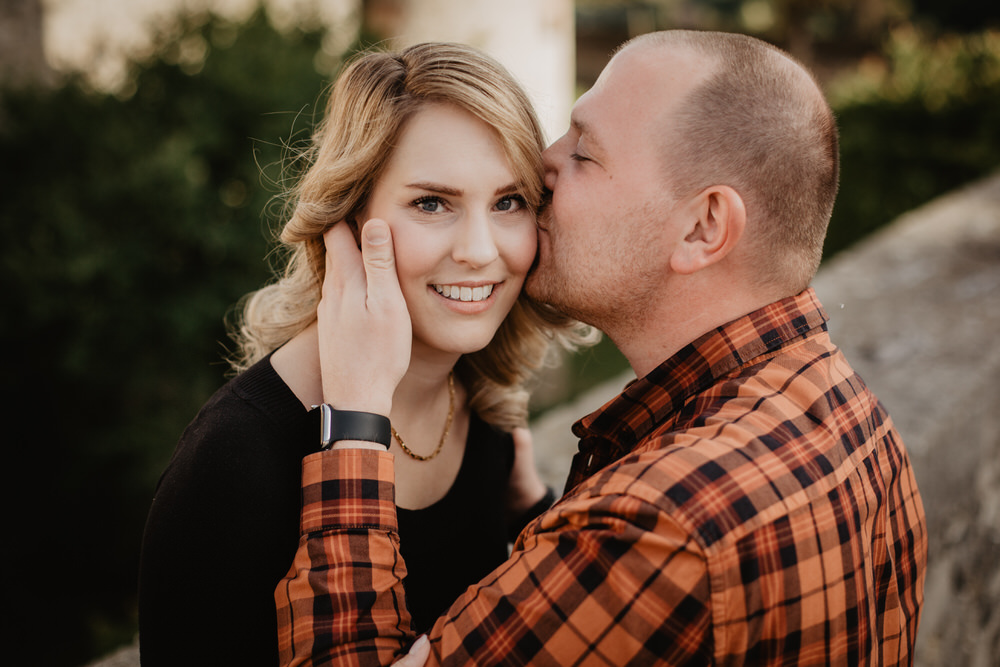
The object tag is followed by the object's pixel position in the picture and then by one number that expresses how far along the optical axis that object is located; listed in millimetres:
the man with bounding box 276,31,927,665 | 798
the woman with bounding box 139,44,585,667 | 901
